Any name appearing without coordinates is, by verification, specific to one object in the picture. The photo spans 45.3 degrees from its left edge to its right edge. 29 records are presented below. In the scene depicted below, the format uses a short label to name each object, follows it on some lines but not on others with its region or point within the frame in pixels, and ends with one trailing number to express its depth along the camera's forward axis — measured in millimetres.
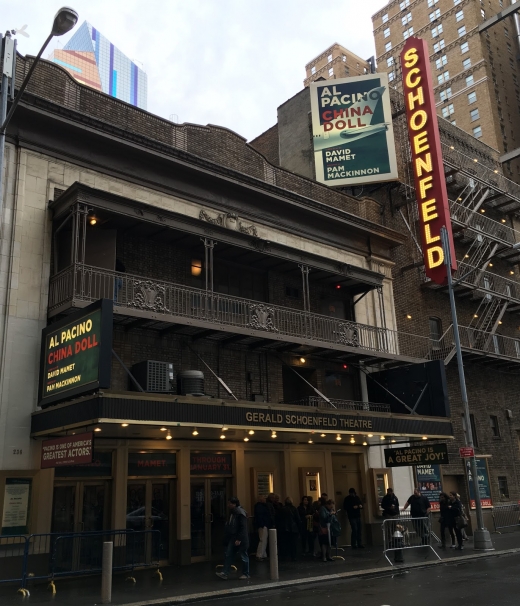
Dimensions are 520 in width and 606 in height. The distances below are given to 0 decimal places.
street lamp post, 10375
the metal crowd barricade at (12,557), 13087
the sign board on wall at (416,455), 18734
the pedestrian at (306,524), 18625
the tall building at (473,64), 66125
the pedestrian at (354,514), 19484
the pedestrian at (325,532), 16859
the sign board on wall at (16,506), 13734
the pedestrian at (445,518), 19297
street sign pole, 18641
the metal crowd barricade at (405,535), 16188
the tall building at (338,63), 113750
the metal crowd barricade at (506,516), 24859
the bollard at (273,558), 13484
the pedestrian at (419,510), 17812
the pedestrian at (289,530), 17266
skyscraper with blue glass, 185625
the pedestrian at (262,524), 16812
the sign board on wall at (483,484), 24242
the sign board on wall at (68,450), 12474
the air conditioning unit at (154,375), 16156
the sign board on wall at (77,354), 12727
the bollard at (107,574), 11172
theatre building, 14422
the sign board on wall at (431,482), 23547
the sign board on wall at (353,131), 27859
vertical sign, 25562
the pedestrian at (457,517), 18938
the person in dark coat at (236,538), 13742
